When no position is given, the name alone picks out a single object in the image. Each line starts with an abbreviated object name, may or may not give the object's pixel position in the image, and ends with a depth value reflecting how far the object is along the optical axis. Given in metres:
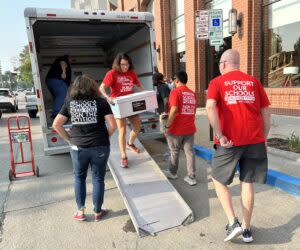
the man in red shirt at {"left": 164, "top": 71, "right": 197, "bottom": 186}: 4.39
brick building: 8.73
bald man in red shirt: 2.85
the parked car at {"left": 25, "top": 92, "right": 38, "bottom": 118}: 14.89
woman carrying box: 4.82
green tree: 47.69
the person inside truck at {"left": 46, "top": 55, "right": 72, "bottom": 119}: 6.92
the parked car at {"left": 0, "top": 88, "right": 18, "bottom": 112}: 18.10
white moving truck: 5.32
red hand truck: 5.38
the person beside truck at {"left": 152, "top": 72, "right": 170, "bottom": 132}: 6.13
